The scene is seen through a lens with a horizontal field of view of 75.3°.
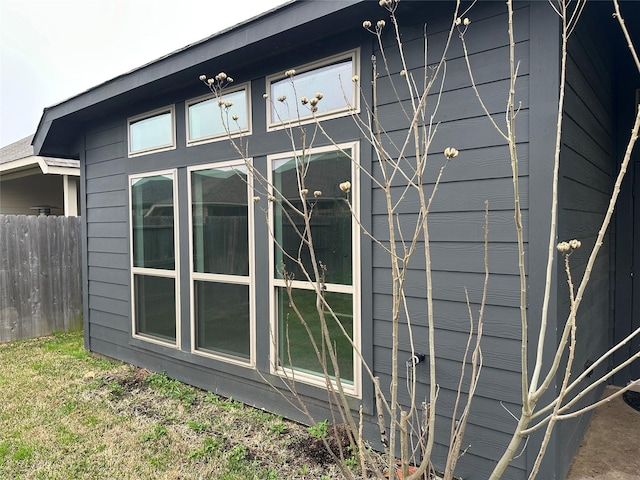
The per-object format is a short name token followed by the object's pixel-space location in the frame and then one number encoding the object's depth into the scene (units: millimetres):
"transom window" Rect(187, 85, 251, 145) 3145
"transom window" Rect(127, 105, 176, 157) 3707
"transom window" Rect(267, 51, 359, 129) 2584
